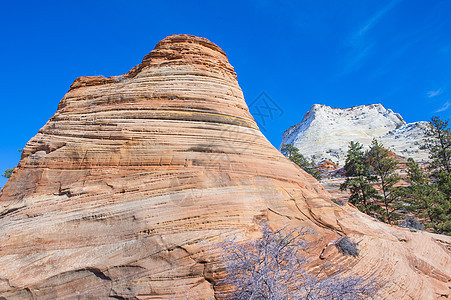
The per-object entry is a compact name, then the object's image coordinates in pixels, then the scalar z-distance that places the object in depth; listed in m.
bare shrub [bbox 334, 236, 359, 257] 8.33
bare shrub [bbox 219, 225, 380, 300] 5.92
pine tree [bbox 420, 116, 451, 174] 33.62
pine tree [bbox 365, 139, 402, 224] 22.30
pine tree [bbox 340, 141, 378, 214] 21.67
